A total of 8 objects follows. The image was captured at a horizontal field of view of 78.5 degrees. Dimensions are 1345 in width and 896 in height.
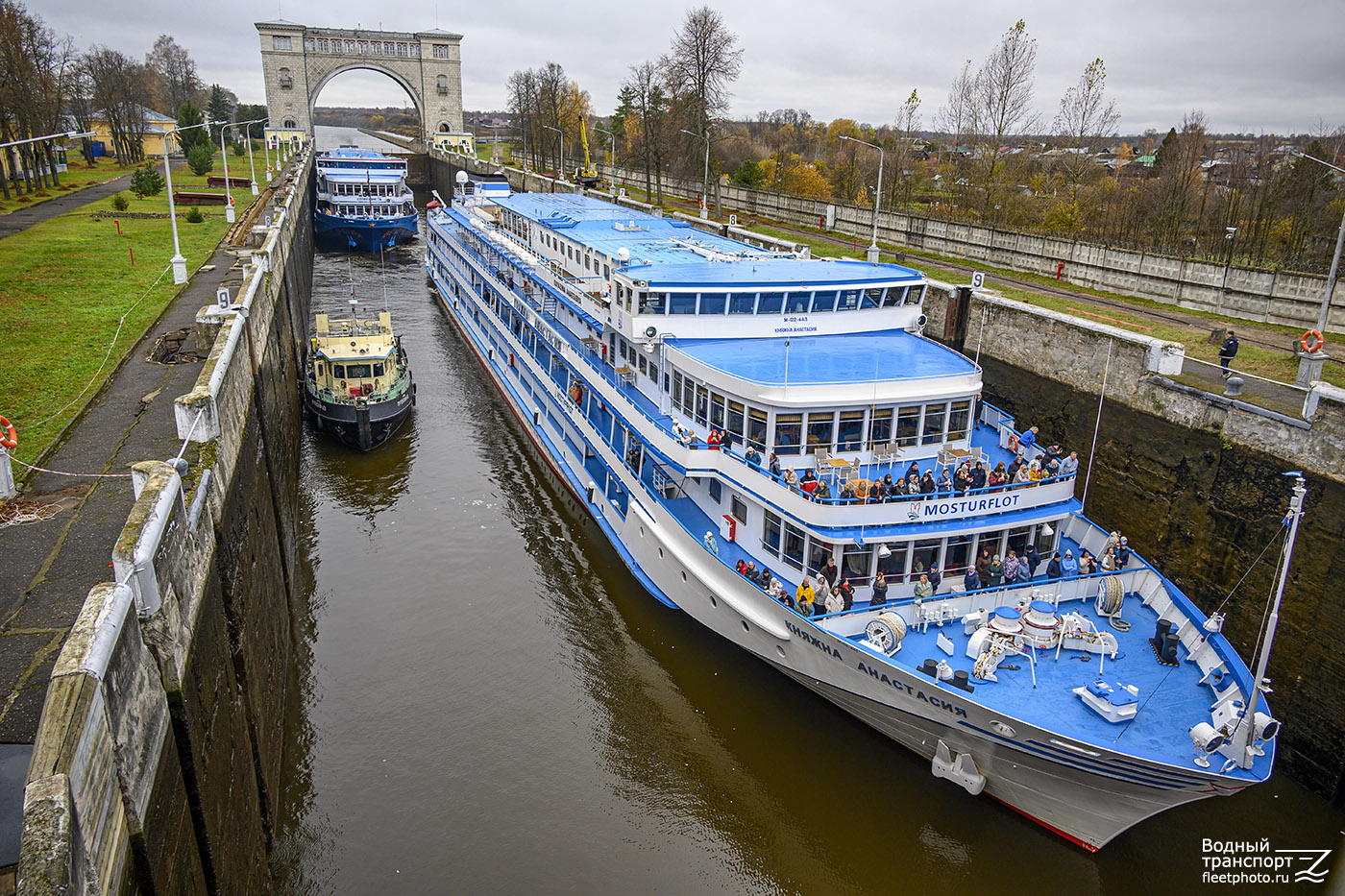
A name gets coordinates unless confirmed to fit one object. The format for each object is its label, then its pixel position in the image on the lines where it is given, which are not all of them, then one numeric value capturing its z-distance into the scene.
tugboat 28.06
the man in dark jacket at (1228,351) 19.69
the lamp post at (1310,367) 17.78
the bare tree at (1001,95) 43.66
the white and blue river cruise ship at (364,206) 66.44
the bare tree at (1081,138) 44.00
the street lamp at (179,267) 28.91
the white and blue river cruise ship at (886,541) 12.77
